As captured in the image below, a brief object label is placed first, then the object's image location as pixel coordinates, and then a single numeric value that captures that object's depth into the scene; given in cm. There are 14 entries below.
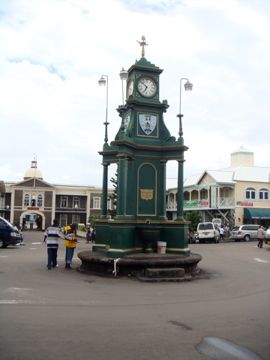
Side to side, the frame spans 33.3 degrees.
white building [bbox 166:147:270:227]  4619
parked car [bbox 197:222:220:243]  3506
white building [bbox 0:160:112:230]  7031
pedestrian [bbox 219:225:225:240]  3681
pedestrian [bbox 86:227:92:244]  3351
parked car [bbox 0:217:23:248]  2355
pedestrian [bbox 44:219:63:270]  1370
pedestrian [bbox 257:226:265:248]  2695
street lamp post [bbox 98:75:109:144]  1563
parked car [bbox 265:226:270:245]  2689
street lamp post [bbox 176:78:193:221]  1470
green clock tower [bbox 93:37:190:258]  1380
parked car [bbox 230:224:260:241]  3700
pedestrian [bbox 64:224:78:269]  1380
